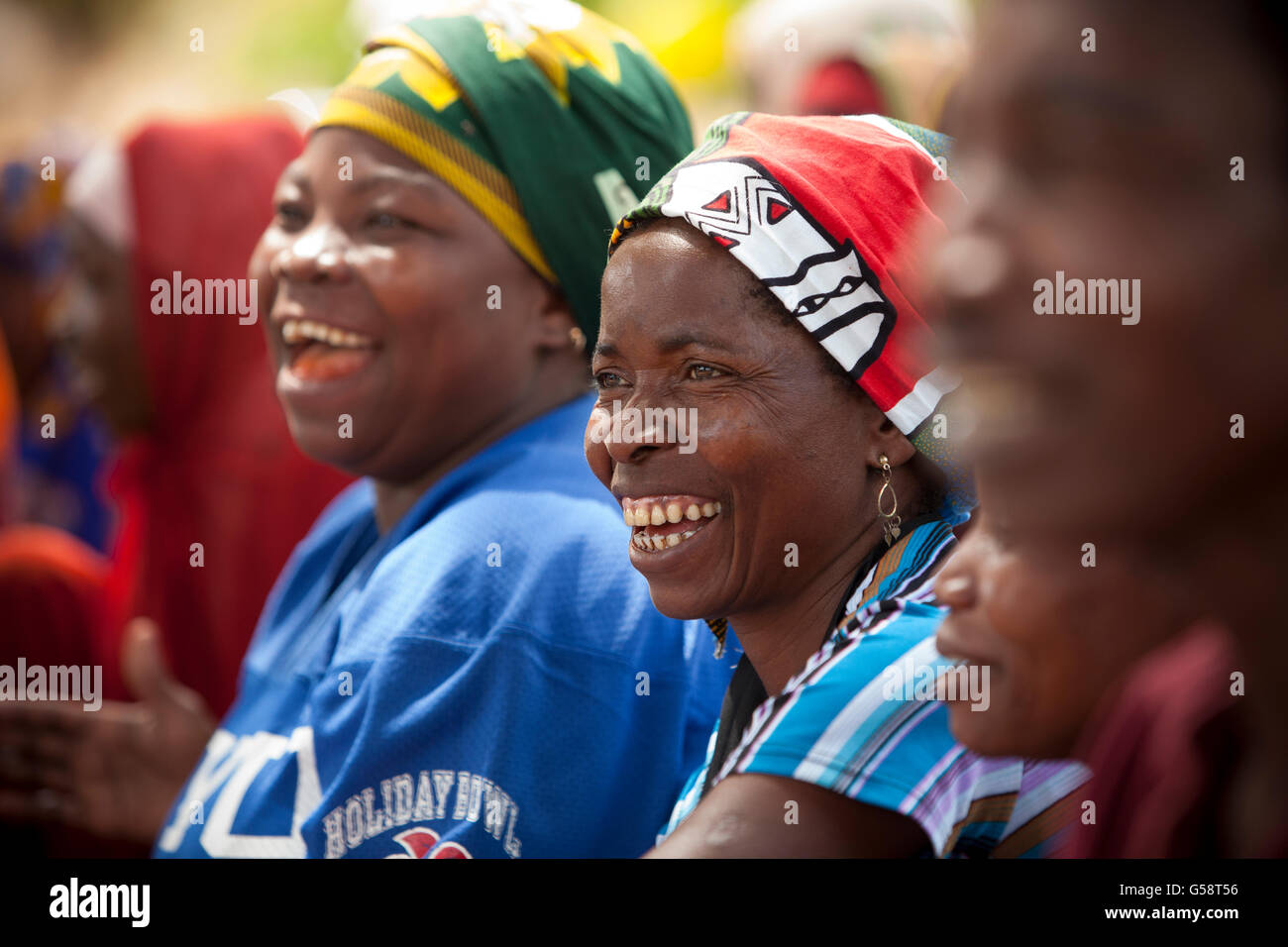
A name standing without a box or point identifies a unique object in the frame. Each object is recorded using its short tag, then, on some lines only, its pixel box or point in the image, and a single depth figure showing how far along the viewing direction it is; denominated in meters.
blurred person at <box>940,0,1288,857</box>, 0.85
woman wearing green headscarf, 2.15
